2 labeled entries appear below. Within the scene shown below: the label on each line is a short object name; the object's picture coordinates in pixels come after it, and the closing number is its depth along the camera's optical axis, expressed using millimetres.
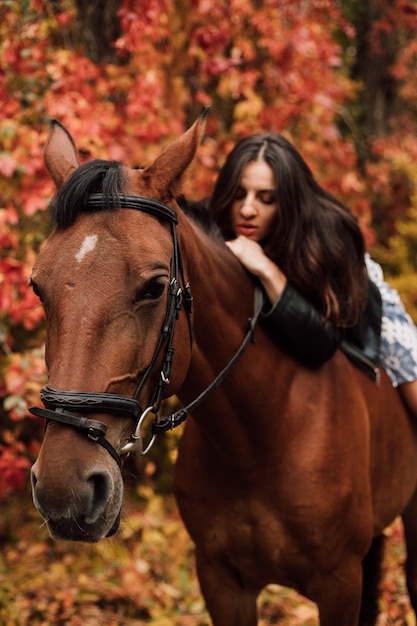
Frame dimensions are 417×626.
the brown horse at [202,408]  2382
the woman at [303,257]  2881
